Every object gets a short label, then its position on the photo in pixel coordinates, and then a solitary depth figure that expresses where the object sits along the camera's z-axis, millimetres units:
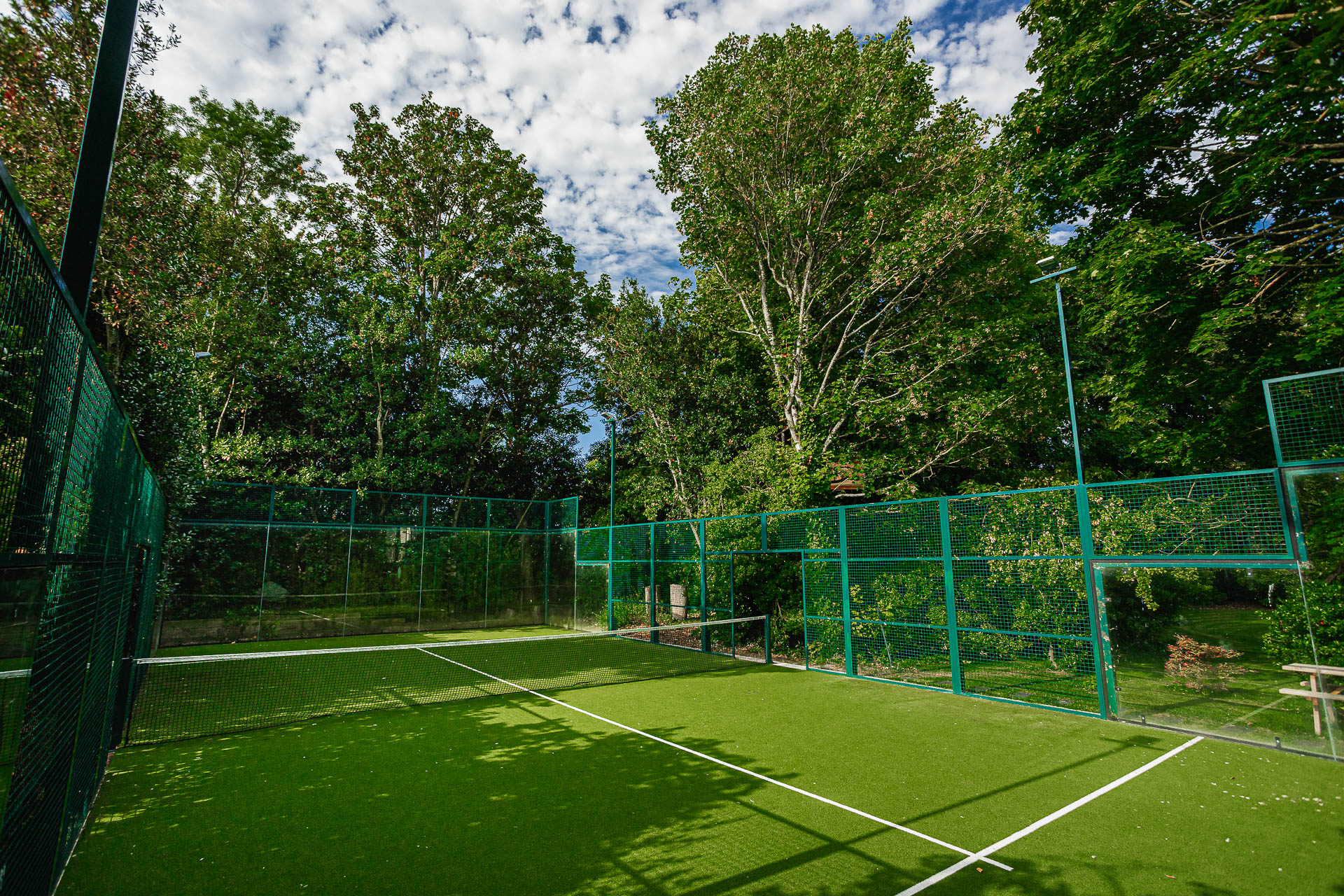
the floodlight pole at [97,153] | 2934
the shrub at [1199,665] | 7789
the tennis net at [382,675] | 8109
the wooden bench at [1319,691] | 5941
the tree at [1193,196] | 8664
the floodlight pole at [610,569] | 16625
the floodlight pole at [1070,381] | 8363
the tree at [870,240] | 15742
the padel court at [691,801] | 3957
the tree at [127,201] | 10852
